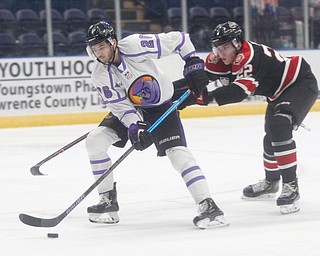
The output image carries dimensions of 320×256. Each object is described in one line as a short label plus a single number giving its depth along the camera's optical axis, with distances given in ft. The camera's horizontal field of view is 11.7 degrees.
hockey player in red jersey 24.02
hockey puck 21.72
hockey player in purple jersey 22.90
